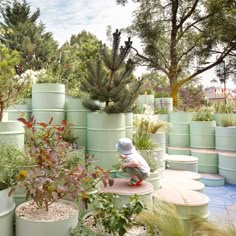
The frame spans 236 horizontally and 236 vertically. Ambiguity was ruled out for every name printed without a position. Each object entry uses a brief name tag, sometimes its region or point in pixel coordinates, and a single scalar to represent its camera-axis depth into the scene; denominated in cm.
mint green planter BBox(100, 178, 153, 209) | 269
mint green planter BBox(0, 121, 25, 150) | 233
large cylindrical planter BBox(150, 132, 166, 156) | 453
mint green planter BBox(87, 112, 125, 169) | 340
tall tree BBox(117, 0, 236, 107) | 1087
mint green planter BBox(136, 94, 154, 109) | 740
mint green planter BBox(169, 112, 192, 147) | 638
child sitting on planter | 290
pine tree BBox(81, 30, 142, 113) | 321
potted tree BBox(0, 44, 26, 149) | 232
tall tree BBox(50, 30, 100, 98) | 441
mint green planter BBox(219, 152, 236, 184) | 516
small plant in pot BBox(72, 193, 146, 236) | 191
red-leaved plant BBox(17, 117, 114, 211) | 176
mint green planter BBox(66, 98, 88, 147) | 370
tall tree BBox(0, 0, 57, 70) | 1373
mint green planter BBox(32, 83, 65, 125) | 348
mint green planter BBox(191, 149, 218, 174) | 561
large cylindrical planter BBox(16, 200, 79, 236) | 182
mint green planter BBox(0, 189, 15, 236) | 182
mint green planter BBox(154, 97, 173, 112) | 773
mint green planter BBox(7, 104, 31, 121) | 365
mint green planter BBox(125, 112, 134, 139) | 397
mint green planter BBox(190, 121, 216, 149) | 592
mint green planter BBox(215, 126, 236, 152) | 546
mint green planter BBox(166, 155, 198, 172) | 501
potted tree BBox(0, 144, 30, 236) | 184
